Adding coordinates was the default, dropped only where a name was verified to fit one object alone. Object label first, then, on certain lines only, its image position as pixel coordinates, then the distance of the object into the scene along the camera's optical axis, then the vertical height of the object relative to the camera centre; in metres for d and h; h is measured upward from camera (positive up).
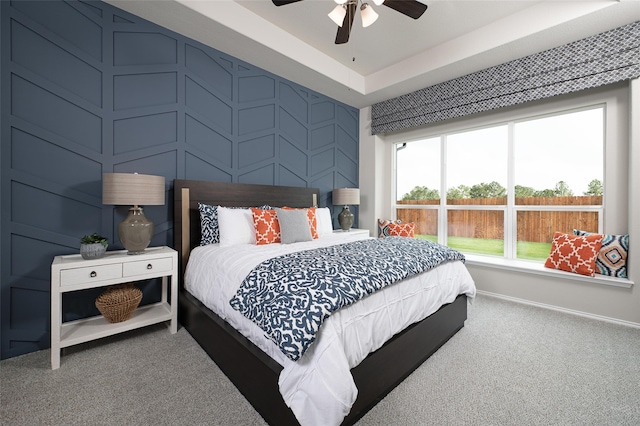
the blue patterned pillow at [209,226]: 2.52 -0.15
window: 2.91 +0.38
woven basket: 1.98 -0.70
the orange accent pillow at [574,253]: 2.62 -0.43
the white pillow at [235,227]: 2.41 -0.16
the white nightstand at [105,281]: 1.73 -0.50
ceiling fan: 1.97 +1.56
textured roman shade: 2.42 +1.46
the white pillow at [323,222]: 3.19 -0.14
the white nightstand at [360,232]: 3.65 -0.30
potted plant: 1.89 -0.26
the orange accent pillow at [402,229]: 4.00 -0.28
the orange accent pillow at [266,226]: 2.49 -0.15
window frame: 2.60 +0.71
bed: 1.30 -0.83
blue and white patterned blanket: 1.12 -0.38
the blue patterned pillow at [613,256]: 2.51 -0.43
